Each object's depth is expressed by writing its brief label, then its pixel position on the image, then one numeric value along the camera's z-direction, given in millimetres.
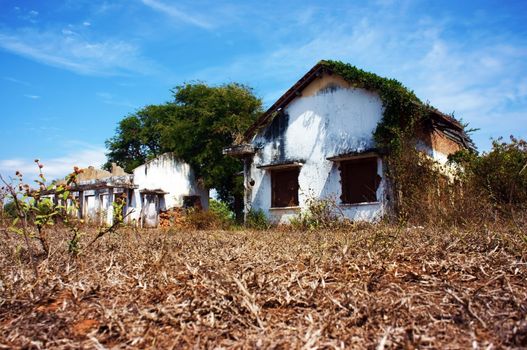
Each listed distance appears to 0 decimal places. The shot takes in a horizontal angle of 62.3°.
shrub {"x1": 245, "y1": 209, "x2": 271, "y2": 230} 13798
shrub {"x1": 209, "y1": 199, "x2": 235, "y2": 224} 24248
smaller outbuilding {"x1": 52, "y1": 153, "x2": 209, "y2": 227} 22156
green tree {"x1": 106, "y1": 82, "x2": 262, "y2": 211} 22875
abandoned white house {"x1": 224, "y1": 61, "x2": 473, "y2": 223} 12398
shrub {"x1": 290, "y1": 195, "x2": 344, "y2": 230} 12155
